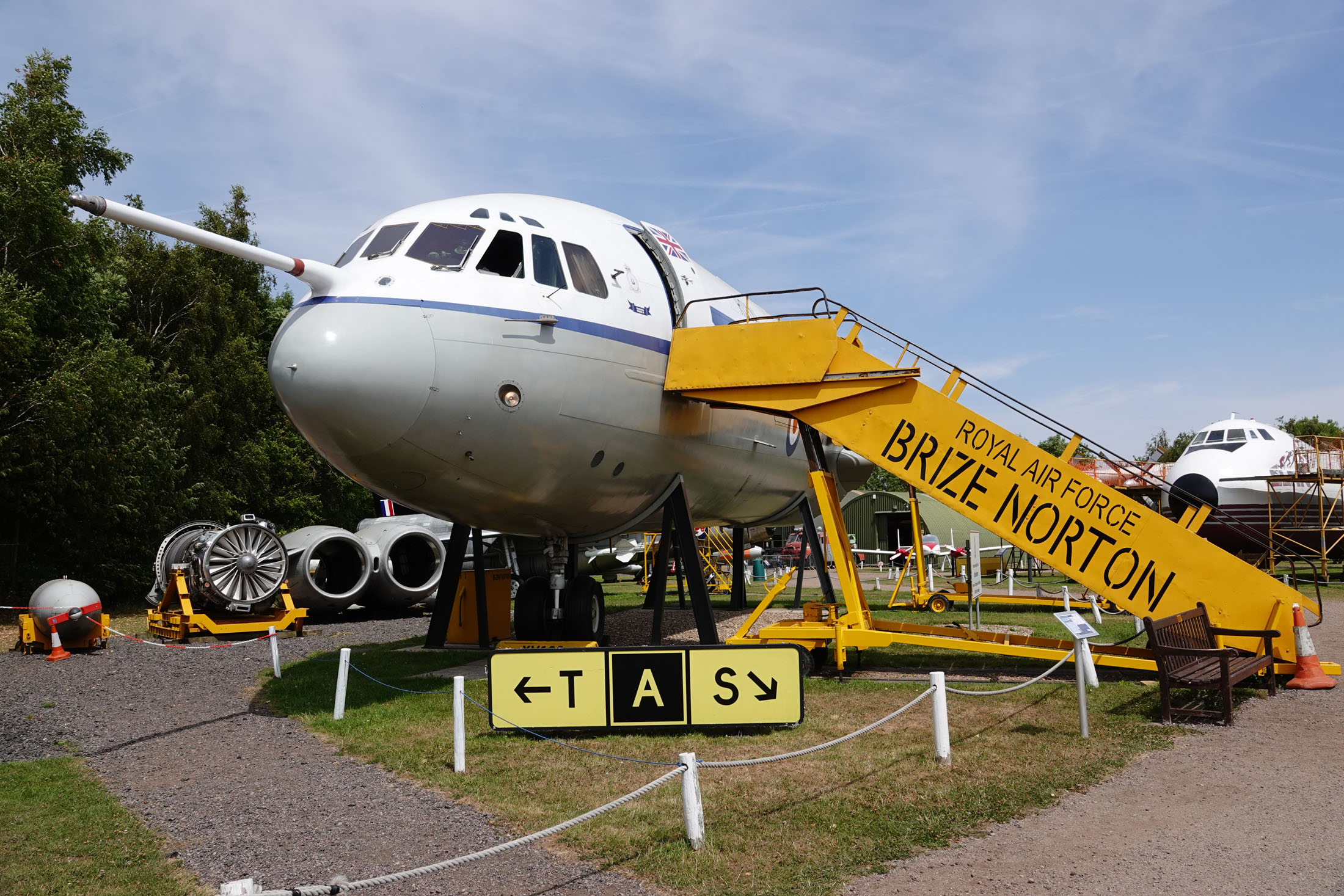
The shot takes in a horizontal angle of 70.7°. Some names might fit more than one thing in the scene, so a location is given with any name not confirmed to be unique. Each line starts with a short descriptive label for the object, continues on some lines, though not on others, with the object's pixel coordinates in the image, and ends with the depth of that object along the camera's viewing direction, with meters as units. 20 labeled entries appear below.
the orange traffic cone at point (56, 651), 15.73
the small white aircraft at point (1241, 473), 27.47
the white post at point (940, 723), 7.43
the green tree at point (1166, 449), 93.81
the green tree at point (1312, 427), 80.00
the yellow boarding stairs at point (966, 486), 10.64
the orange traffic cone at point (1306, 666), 10.27
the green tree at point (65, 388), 22.28
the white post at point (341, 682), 9.70
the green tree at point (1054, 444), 92.37
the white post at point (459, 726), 7.50
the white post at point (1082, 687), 8.32
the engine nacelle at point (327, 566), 21.09
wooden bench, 8.87
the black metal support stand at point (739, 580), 22.64
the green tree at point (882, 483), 98.24
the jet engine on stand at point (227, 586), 18.61
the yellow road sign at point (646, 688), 8.41
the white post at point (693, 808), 5.56
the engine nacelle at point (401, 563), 22.61
